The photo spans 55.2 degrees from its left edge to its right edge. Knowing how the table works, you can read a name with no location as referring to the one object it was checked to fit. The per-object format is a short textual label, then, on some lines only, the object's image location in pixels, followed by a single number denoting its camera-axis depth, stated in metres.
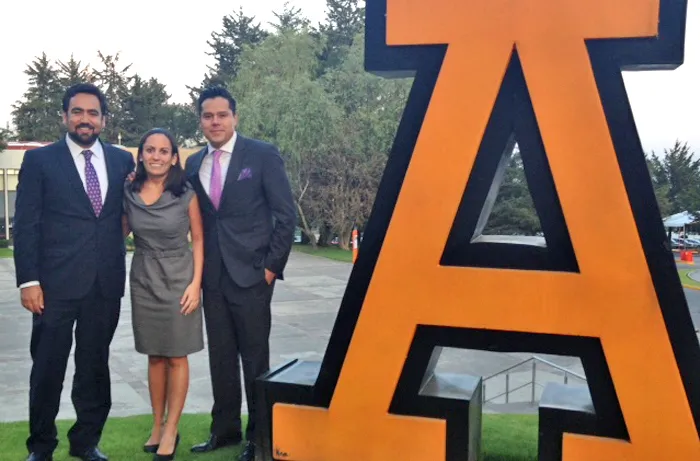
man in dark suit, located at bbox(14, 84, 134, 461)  3.31
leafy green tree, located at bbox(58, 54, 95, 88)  52.51
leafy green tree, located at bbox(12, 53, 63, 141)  50.16
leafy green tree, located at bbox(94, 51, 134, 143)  48.99
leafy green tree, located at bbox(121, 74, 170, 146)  49.97
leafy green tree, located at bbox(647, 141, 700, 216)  46.22
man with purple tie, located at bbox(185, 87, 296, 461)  3.46
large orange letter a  2.60
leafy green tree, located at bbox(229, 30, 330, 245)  26.20
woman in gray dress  3.38
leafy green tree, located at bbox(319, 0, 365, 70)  44.67
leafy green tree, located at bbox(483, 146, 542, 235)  24.30
